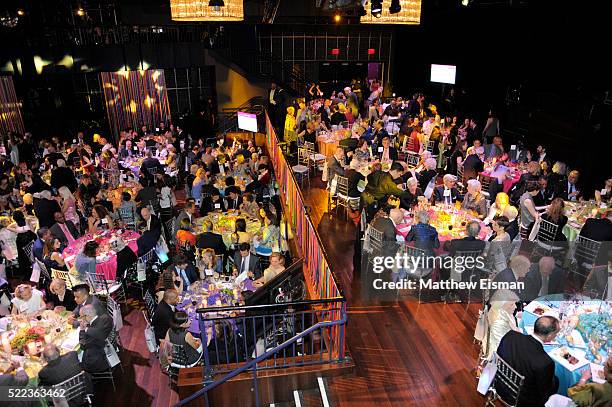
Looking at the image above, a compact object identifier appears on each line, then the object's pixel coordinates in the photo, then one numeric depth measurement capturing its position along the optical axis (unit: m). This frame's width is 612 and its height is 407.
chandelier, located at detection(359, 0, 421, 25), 6.39
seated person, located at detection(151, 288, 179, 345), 5.49
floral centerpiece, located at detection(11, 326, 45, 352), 5.30
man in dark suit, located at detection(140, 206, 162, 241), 7.96
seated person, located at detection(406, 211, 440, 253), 6.41
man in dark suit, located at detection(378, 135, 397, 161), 10.51
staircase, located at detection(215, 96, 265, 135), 19.67
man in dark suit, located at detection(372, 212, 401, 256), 6.56
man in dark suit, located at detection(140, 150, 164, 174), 11.02
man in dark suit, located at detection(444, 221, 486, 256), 6.32
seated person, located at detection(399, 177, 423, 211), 7.93
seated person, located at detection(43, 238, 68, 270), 6.86
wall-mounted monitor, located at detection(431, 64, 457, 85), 17.03
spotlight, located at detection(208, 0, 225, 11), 5.28
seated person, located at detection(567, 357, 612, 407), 3.75
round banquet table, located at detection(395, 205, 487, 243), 6.85
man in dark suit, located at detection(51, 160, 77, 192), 10.14
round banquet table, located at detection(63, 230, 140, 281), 7.09
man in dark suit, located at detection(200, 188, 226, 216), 8.93
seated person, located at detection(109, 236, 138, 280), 7.12
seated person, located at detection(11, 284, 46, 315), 6.00
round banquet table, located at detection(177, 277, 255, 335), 5.81
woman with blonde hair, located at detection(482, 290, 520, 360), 4.73
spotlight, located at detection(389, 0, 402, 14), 6.36
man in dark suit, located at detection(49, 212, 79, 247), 7.72
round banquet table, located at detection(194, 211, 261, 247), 7.83
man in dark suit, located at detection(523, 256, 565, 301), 5.45
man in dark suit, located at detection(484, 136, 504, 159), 10.30
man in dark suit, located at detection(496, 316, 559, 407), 4.08
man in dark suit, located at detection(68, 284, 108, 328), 5.71
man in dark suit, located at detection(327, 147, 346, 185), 9.26
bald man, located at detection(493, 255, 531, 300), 5.27
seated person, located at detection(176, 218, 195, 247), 7.42
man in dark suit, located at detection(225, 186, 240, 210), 9.02
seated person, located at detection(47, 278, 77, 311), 6.31
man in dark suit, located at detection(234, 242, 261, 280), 6.66
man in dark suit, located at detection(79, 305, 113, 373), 5.49
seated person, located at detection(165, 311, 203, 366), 5.11
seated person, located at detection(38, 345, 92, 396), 4.84
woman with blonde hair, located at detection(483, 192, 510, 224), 7.28
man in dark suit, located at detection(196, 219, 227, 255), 7.27
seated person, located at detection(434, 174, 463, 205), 7.84
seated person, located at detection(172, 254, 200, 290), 6.38
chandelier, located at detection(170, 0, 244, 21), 5.30
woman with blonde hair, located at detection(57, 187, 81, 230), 8.66
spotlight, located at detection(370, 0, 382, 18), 6.41
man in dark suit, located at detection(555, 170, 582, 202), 8.55
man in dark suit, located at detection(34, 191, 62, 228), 8.22
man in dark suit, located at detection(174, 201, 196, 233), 8.02
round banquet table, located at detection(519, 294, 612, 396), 4.38
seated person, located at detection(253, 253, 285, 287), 6.14
